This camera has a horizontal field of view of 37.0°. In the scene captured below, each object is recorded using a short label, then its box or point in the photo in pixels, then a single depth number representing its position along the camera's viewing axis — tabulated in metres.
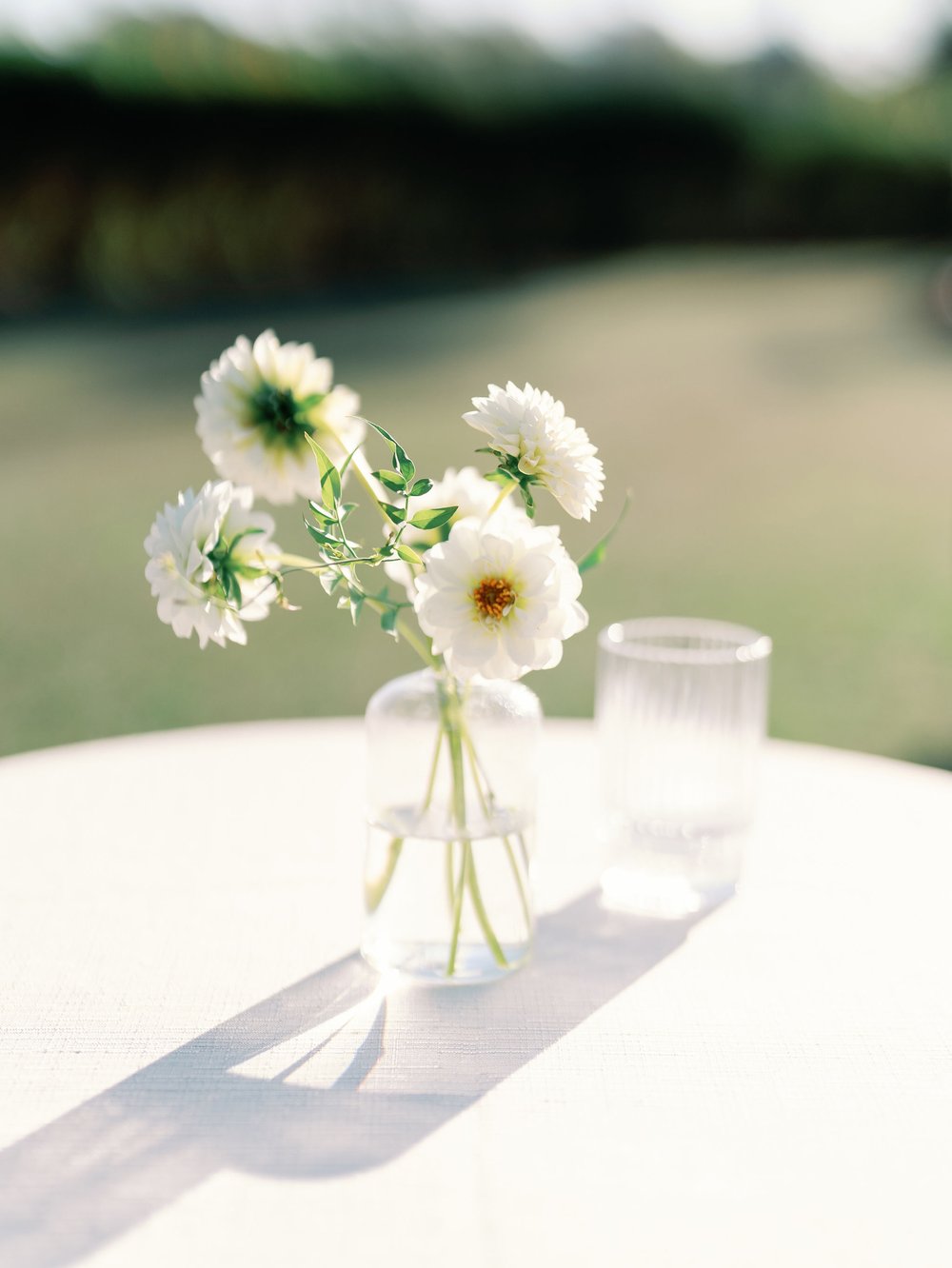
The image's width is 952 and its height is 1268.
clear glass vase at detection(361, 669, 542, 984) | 0.76
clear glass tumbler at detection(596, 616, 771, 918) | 0.86
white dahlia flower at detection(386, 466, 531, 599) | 0.77
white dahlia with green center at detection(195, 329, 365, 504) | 0.78
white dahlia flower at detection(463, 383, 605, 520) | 0.67
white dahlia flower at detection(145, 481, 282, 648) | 0.68
